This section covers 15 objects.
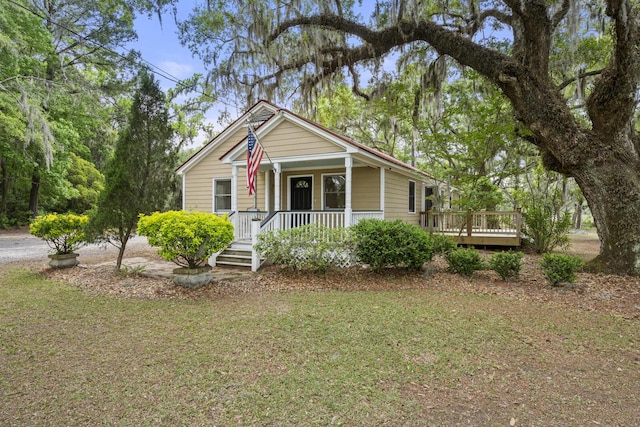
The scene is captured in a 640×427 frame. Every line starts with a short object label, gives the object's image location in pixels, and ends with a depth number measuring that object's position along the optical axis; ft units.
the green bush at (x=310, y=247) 25.77
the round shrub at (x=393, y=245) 24.45
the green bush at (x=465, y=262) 24.54
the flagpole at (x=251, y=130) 29.43
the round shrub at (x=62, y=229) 26.86
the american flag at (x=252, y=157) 28.99
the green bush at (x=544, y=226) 36.50
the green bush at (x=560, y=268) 20.92
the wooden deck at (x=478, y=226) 41.06
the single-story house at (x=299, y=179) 31.27
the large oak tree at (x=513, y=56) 22.88
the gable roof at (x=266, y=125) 30.17
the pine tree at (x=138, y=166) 24.26
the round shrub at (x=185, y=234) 20.93
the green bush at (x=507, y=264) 22.97
